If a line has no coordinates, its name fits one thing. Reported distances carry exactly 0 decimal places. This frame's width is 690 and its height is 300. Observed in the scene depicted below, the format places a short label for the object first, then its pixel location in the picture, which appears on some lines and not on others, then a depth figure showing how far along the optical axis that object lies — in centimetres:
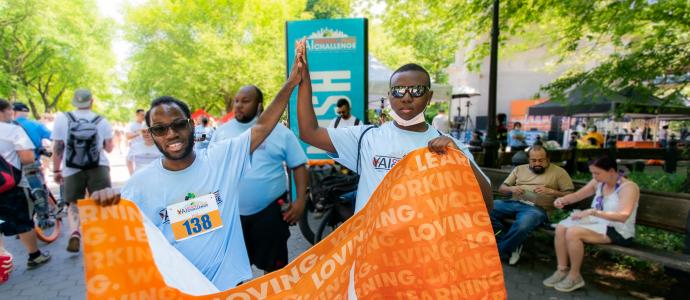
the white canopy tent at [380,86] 1134
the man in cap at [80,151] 518
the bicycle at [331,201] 502
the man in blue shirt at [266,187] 332
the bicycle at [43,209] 586
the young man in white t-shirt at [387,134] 241
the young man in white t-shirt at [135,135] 737
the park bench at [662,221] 368
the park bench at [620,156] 1026
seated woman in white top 408
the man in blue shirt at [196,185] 205
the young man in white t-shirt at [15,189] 473
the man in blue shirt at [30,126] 698
